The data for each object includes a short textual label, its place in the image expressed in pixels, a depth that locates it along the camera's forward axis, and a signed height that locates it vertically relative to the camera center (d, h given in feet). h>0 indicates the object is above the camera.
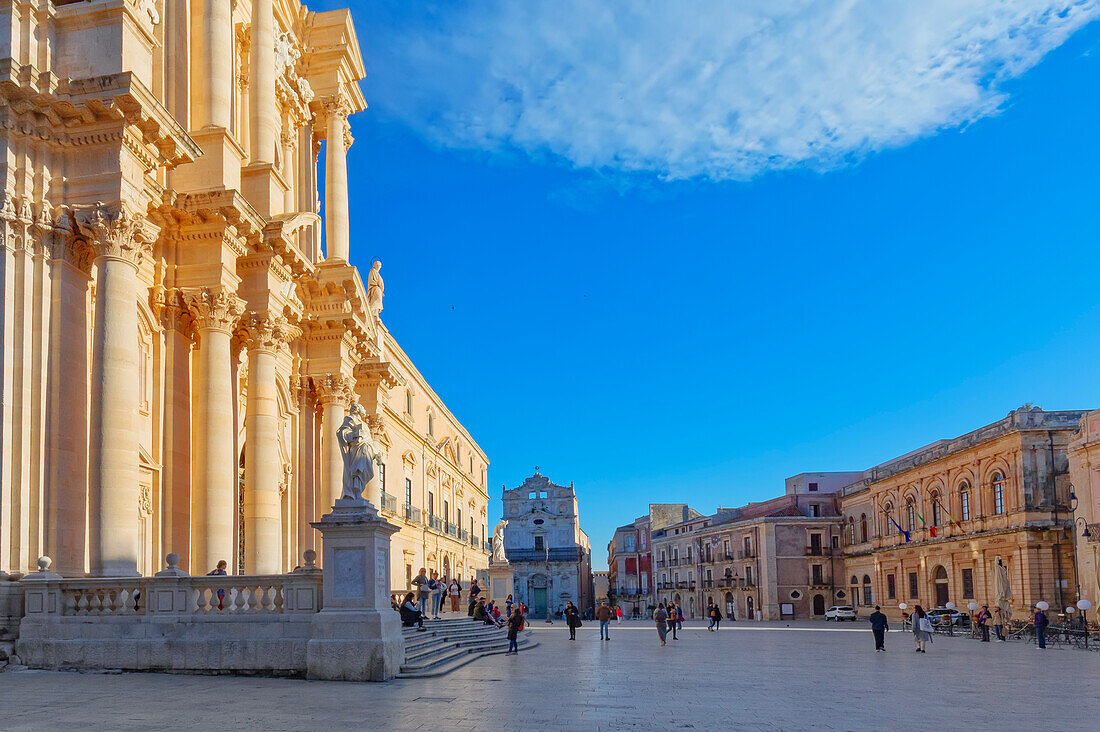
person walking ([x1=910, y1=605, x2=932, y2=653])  82.48 -10.56
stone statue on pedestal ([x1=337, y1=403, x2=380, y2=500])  47.88 +2.77
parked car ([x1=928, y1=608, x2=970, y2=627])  135.58 -17.25
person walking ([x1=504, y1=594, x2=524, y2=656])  70.03 -8.13
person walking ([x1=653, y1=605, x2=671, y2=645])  88.25 -10.26
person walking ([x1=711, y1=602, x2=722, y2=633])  138.72 -15.53
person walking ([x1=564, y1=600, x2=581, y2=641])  100.12 -11.22
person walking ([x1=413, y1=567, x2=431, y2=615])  83.23 -6.69
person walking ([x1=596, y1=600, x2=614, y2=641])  97.78 -10.79
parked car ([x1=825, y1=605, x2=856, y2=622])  203.82 -23.16
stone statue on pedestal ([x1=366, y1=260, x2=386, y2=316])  94.07 +20.53
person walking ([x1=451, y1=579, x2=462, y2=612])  114.39 -10.13
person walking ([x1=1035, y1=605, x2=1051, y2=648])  93.66 -12.68
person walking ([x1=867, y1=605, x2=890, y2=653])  83.25 -10.80
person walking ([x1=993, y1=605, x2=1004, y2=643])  109.50 -14.72
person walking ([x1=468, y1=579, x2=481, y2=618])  99.95 -8.75
